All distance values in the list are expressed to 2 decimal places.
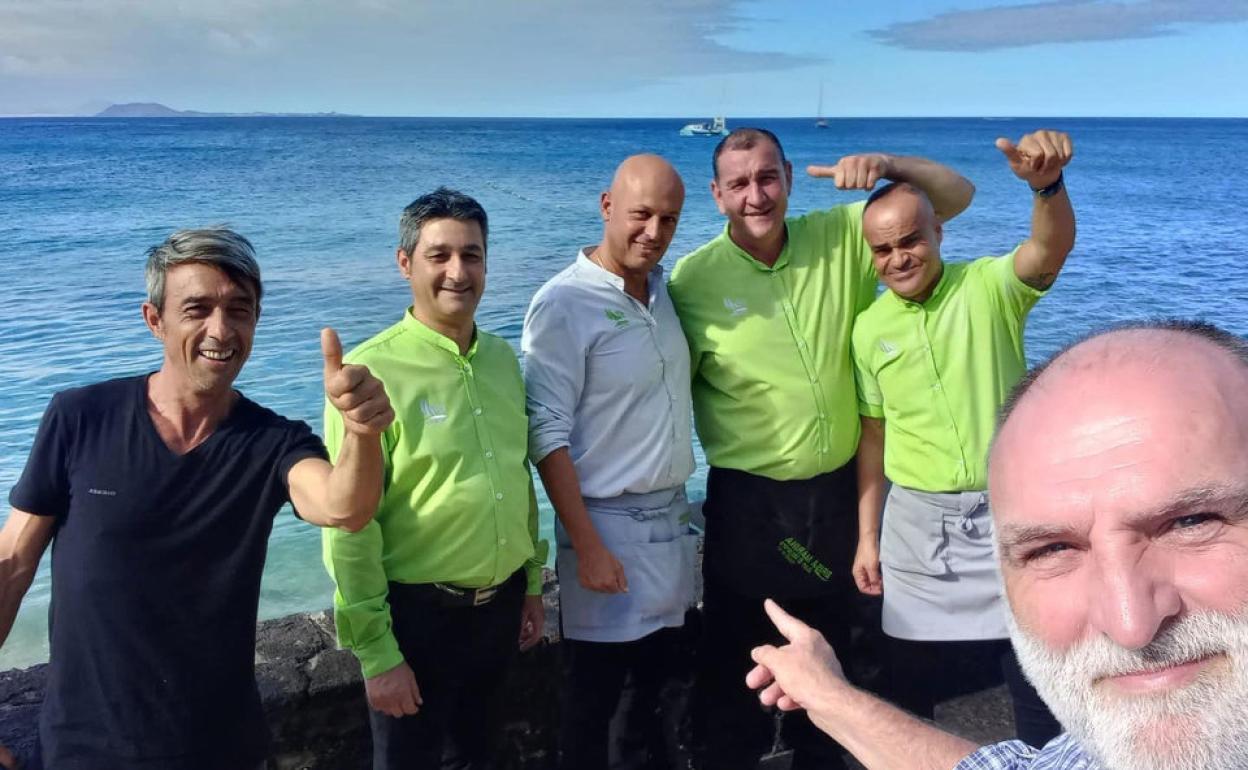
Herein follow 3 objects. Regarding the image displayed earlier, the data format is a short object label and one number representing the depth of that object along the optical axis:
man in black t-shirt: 2.28
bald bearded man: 1.22
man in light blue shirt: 3.10
